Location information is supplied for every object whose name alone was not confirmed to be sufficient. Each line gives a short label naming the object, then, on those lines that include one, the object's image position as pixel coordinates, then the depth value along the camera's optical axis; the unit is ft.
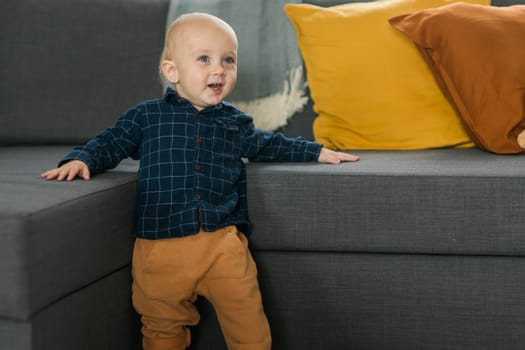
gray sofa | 4.81
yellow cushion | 6.63
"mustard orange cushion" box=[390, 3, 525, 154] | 6.10
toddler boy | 5.12
